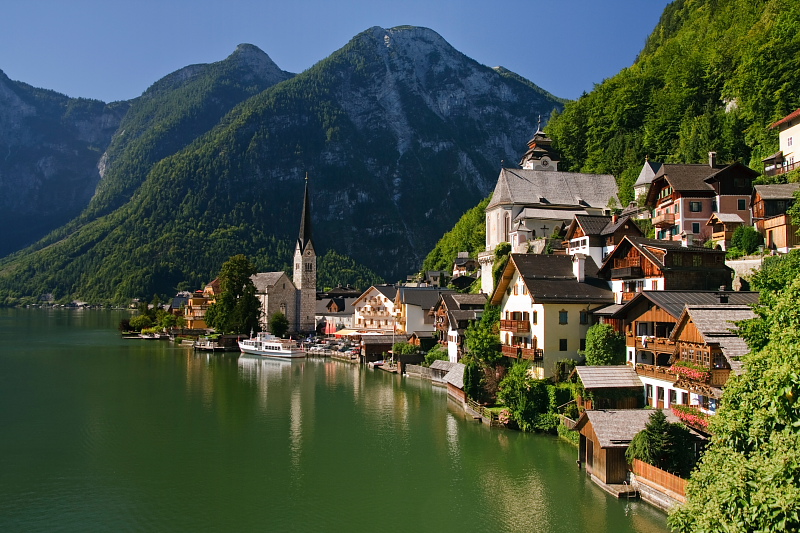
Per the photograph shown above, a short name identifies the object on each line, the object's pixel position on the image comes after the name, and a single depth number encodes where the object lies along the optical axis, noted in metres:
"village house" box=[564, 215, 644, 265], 44.88
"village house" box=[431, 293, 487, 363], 54.00
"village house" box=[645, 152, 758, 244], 46.97
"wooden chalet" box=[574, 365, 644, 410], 30.66
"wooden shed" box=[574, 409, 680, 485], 24.50
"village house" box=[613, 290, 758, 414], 28.53
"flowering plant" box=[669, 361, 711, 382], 25.26
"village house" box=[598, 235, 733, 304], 35.44
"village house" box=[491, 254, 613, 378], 37.25
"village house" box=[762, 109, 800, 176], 50.88
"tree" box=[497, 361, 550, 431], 34.28
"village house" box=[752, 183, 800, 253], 39.53
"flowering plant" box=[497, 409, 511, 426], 35.06
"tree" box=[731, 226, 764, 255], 40.53
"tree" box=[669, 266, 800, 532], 11.84
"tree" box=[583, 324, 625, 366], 33.84
